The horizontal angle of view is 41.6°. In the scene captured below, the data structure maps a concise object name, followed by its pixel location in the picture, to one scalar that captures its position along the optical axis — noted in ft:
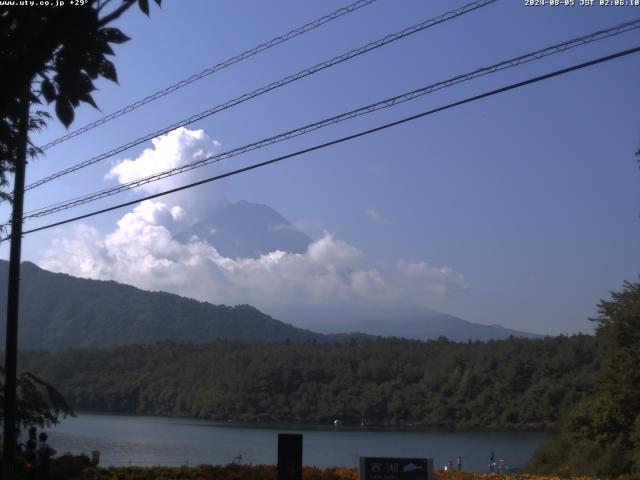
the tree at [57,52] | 18.13
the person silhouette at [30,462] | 58.80
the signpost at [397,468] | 43.98
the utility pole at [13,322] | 57.16
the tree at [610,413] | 104.73
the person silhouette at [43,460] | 58.70
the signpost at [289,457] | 46.19
